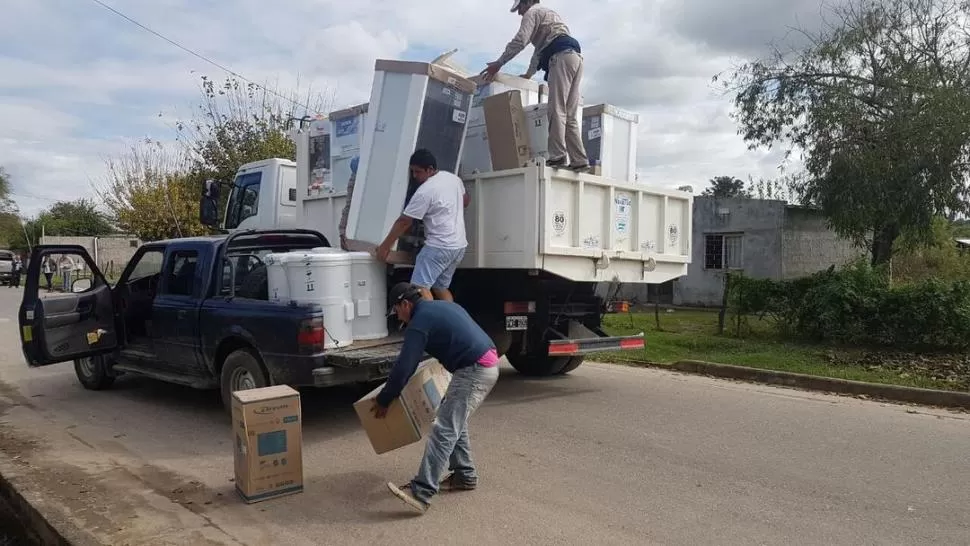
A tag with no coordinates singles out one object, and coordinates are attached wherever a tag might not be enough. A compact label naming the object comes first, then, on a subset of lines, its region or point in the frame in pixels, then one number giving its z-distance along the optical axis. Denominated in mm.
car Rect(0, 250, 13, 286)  34094
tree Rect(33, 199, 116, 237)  62938
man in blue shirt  4352
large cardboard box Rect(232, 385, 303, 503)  4641
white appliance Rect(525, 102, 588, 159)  7262
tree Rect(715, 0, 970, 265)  12273
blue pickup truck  5973
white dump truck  6797
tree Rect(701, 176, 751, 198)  55756
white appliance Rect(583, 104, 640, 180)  8039
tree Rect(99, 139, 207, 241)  26781
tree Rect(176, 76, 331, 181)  22281
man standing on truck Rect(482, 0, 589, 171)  7039
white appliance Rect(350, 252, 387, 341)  6387
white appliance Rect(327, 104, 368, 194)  8969
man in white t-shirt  6357
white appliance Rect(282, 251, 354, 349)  6086
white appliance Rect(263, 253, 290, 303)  6262
